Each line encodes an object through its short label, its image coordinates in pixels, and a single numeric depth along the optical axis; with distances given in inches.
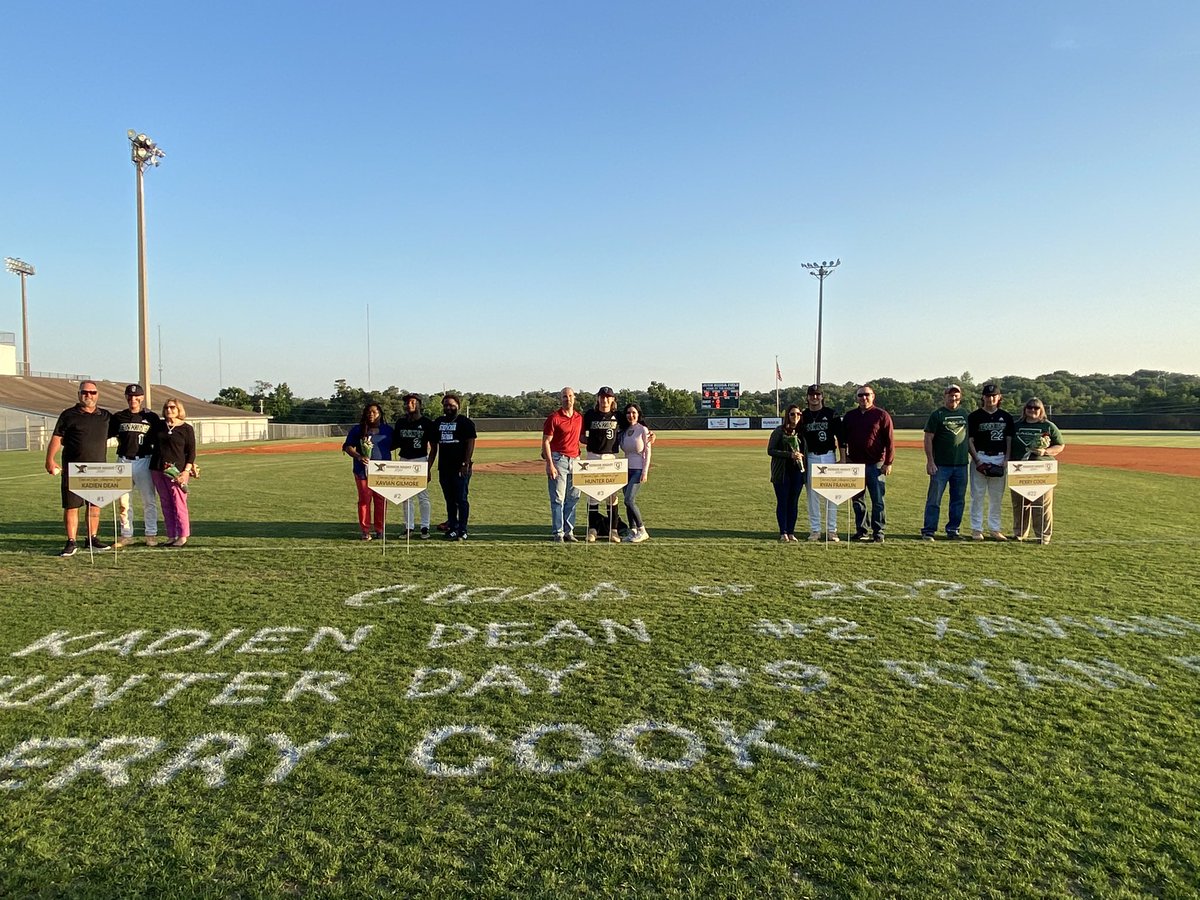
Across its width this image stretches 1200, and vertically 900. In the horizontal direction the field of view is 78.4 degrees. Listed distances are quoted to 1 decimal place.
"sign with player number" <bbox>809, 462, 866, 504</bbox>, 339.9
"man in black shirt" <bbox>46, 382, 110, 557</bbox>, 321.4
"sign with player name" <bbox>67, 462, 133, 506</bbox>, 315.0
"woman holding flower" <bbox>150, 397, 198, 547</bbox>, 339.6
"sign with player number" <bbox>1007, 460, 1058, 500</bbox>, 348.5
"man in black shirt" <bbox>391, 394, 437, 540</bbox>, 365.7
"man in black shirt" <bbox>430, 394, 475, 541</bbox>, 366.9
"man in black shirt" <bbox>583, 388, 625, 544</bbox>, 358.3
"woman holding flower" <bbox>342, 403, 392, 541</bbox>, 367.9
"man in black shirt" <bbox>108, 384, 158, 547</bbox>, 341.4
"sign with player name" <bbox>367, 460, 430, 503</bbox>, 341.7
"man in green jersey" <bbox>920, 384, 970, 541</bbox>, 362.3
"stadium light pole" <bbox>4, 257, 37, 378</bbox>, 2613.2
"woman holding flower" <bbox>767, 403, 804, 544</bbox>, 345.4
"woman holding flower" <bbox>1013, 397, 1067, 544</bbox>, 350.0
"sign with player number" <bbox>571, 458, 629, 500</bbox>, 348.2
